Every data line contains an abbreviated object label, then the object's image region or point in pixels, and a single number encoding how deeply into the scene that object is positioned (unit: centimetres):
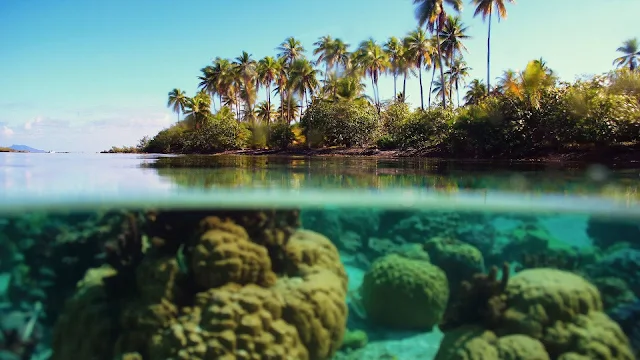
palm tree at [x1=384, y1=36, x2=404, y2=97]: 5384
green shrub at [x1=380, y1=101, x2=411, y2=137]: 3680
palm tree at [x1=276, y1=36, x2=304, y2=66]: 5959
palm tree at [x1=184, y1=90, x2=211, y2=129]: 5547
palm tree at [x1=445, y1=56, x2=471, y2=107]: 6096
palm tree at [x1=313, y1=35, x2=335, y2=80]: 5712
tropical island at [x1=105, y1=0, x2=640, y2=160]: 2307
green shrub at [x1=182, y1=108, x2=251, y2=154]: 4719
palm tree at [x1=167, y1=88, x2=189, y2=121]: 6750
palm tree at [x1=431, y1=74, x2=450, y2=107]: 6259
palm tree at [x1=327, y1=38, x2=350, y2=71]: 5694
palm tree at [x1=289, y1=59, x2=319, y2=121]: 5297
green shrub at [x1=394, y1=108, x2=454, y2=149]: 3184
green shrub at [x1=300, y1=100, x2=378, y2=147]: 3941
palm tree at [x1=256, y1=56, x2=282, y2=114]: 5812
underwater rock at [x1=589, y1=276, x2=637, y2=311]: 593
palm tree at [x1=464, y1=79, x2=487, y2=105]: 5616
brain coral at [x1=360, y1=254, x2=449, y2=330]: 615
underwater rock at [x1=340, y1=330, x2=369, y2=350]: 560
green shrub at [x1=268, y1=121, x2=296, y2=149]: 4538
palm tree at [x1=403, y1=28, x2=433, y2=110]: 4984
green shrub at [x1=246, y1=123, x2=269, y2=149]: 4688
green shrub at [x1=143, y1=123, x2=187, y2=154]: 5128
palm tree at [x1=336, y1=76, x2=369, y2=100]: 4475
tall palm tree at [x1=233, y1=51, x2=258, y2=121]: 5966
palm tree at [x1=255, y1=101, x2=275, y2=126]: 7068
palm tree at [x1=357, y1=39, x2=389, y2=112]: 5350
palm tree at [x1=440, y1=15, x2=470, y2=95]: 4966
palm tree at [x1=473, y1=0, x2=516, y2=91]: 3944
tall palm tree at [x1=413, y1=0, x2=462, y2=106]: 4028
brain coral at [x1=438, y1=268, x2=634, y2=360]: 538
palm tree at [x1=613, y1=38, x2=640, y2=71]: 5509
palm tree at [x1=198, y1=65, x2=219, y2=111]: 6306
